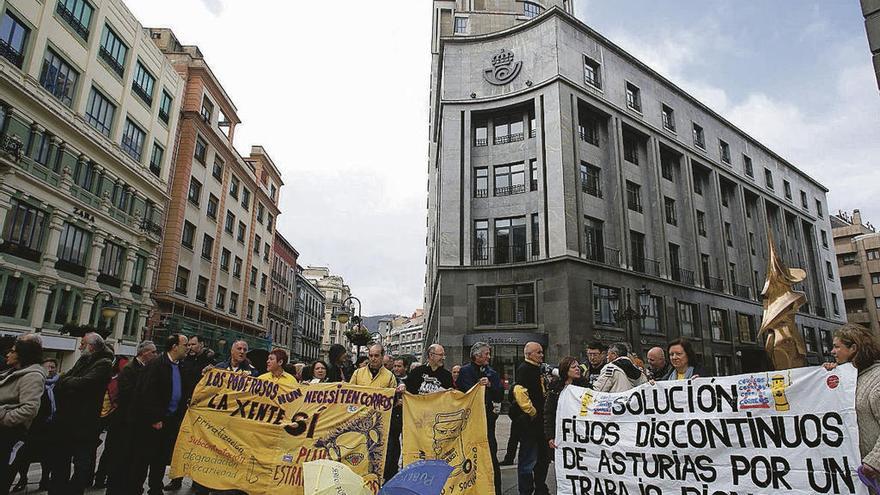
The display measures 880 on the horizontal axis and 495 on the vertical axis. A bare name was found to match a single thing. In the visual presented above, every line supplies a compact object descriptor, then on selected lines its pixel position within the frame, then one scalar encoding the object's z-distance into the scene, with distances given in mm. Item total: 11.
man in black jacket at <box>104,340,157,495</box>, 5957
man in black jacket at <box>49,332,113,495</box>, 5590
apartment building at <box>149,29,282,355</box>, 34219
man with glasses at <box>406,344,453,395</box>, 7418
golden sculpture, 11148
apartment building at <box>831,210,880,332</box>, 64625
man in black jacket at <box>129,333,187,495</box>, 6105
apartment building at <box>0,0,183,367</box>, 21141
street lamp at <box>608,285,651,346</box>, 27047
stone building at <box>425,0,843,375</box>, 27000
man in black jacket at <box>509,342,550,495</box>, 6621
